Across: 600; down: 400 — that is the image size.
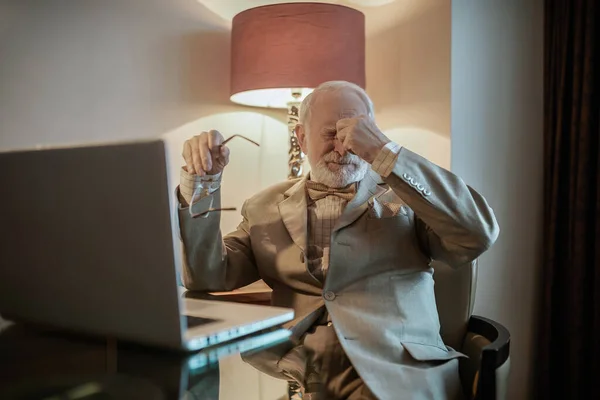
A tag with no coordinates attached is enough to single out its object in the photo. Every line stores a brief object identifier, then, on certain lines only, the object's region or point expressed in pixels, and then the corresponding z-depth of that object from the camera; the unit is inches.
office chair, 47.7
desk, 32.6
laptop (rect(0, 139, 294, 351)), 30.4
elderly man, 46.9
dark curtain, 74.2
